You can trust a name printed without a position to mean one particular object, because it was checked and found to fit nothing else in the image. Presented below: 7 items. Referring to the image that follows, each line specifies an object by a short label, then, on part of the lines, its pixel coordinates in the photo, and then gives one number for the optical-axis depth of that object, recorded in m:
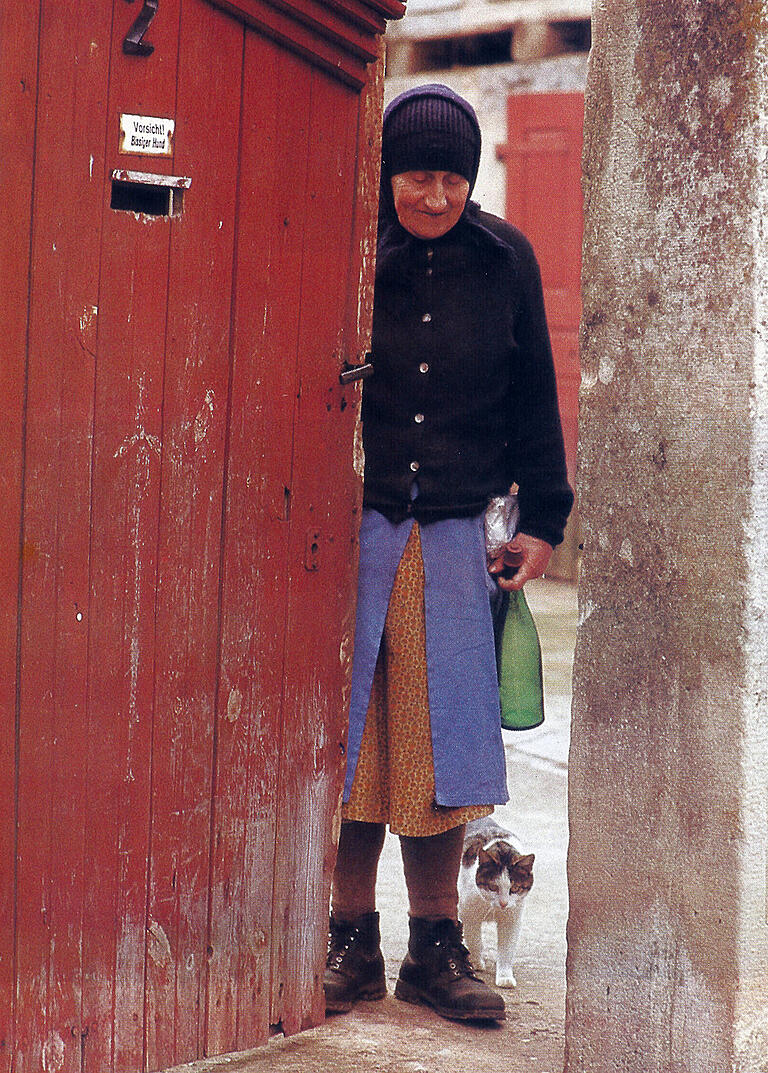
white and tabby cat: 7.08
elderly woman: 6.24
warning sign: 4.98
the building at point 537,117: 17.92
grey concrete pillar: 4.92
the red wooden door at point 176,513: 4.89
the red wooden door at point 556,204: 17.89
